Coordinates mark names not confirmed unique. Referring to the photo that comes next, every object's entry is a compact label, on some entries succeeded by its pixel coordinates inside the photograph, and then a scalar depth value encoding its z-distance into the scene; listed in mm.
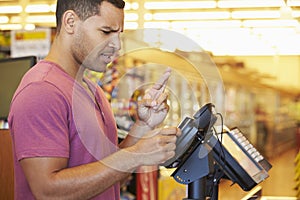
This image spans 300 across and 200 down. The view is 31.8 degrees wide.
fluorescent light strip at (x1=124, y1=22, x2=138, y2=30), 7574
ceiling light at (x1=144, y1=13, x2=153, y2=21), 7696
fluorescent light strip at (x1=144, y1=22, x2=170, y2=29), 7797
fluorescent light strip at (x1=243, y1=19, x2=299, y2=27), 7922
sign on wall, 3486
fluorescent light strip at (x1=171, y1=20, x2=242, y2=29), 8094
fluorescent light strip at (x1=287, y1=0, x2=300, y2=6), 6838
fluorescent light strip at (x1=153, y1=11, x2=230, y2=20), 7629
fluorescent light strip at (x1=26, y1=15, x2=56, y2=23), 8141
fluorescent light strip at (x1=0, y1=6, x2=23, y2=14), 7855
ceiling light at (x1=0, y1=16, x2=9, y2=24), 8328
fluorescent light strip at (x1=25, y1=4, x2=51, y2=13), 7594
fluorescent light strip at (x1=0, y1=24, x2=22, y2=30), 8562
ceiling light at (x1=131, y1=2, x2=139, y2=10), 7286
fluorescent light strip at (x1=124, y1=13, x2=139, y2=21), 7448
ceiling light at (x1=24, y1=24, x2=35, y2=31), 8474
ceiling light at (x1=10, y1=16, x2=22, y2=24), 8285
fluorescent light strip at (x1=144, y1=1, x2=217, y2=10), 7082
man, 1258
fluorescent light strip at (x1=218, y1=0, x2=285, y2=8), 6840
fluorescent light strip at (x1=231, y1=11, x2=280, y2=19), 7479
